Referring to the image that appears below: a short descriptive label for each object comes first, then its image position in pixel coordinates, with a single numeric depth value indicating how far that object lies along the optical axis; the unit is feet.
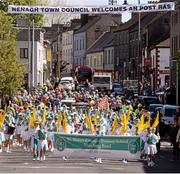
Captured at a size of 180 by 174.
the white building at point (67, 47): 472.85
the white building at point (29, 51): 246.10
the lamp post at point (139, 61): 293.35
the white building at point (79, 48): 440.86
